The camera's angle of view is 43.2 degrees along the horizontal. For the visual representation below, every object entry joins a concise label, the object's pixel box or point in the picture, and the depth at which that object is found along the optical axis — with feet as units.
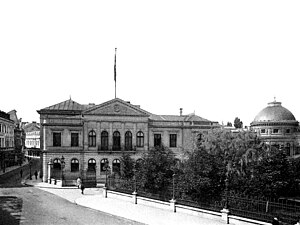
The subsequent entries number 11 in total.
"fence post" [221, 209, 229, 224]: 72.33
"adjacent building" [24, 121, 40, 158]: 391.63
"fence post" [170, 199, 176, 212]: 85.71
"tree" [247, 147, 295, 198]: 83.66
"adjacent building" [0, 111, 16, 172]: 225.11
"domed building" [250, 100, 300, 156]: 224.94
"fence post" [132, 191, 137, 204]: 98.10
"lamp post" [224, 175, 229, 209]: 72.95
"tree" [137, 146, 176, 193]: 99.04
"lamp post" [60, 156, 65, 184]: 142.91
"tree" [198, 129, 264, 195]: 92.38
